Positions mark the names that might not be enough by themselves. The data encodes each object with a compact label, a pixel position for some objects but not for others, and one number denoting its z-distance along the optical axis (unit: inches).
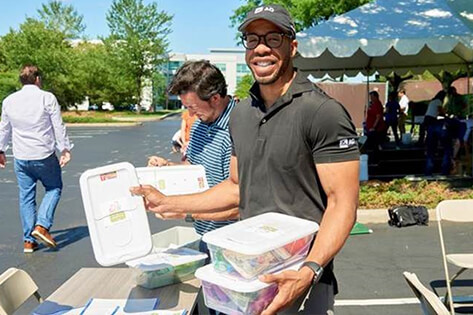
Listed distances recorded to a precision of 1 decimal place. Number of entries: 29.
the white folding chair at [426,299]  76.2
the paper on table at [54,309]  87.7
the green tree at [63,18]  2349.9
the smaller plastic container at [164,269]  97.0
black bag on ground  263.6
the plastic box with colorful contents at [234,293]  61.4
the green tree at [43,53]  1503.4
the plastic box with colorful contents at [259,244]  61.1
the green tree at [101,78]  1904.5
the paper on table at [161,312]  86.4
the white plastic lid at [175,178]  102.8
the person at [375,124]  498.7
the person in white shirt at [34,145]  219.3
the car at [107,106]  2195.9
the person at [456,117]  394.3
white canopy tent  323.0
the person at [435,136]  396.5
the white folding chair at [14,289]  90.7
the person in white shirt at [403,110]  661.3
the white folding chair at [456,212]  149.7
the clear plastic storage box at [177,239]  116.0
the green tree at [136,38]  1935.3
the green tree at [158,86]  2237.9
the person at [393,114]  615.2
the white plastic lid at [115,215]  76.0
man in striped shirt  111.3
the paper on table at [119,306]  87.4
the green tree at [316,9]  863.1
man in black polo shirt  67.5
